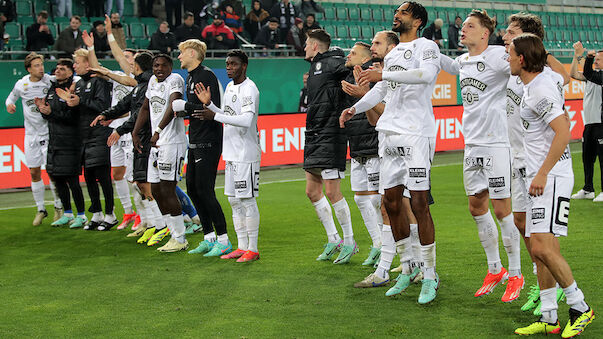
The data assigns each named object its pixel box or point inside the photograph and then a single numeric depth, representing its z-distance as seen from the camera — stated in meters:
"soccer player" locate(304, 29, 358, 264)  15.55
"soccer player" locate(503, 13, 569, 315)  11.60
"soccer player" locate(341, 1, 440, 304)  12.27
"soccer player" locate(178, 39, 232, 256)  16.69
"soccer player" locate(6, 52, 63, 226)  22.95
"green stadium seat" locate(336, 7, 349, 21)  48.44
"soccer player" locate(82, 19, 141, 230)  20.14
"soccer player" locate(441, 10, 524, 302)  12.23
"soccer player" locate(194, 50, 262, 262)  16.00
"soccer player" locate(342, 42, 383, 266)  15.27
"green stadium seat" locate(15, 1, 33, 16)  36.28
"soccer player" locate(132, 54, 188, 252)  17.36
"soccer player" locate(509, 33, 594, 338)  9.95
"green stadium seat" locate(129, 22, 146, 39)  37.72
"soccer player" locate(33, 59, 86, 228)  21.20
